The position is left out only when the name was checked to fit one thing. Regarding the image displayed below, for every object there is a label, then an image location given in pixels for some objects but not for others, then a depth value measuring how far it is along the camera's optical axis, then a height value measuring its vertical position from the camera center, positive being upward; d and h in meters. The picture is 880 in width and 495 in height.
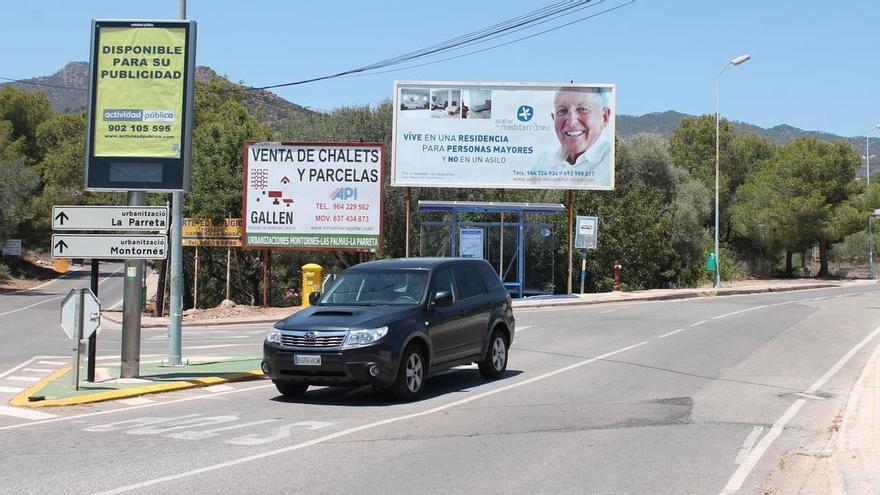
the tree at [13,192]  56.72 +4.05
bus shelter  32.56 +0.98
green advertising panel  13.89 +2.35
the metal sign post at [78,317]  12.38 -0.81
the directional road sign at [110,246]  13.08 +0.17
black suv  11.16 -0.83
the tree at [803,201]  57.31 +4.84
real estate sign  31.25 +2.32
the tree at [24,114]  86.94 +13.73
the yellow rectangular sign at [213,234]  33.44 +0.99
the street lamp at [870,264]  62.97 +0.97
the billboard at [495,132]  32.91 +4.91
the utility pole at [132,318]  13.75 -0.91
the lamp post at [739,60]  42.12 +9.94
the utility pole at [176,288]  15.38 -0.49
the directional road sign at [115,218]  13.20 +0.60
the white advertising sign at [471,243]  32.03 +0.85
